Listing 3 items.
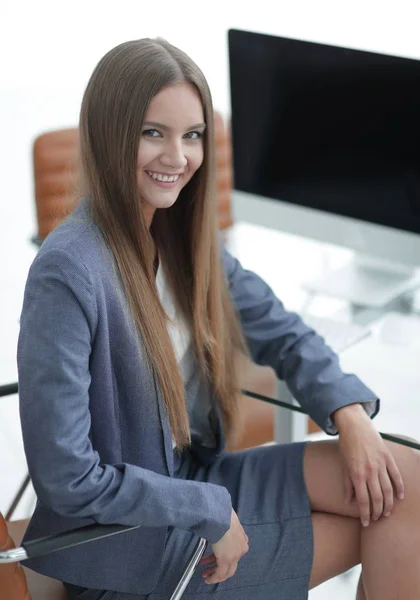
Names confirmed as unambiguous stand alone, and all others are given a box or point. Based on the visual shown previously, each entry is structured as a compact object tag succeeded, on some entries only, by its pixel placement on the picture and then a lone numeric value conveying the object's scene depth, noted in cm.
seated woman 193
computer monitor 255
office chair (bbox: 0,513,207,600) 191
